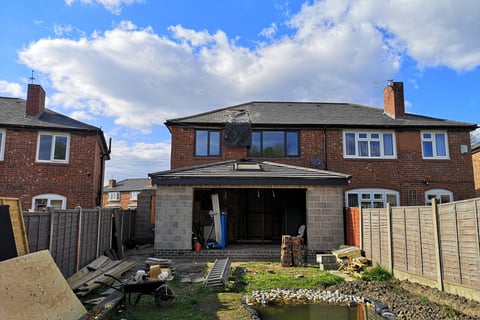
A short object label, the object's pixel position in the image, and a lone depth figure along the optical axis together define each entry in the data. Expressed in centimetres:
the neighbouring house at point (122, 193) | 4662
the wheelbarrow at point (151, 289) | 615
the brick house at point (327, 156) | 1567
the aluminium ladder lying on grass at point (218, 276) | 787
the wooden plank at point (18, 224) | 552
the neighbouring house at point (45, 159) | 1497
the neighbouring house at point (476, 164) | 2147
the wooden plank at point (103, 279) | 717
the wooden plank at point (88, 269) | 760
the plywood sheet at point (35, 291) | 438
